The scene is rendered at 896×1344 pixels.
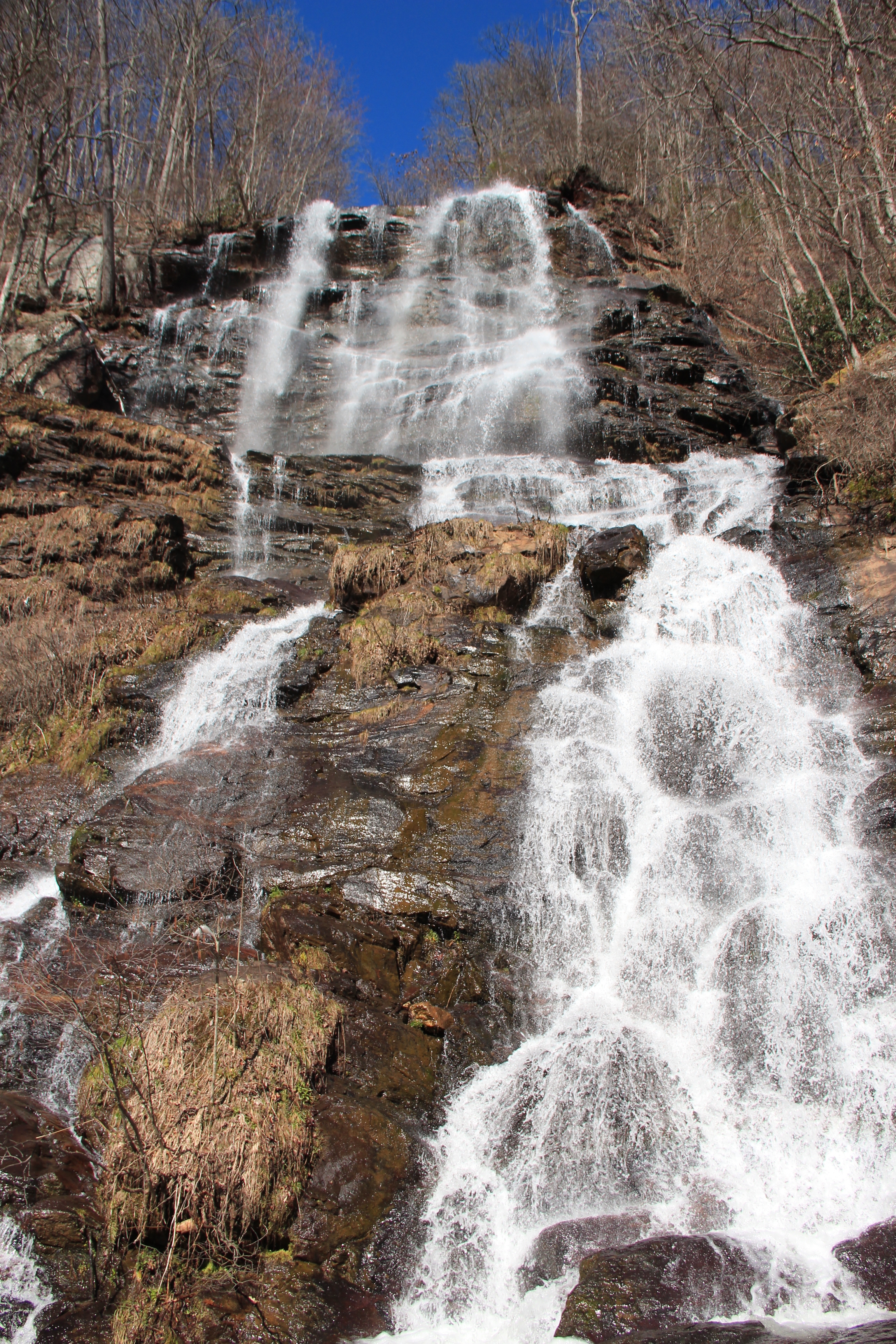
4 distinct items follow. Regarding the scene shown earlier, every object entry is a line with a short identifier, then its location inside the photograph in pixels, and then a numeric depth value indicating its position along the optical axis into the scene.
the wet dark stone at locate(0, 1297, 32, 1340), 3.86
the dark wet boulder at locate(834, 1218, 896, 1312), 4.07
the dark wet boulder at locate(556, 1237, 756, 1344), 3.94
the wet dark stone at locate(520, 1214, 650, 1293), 4.48
